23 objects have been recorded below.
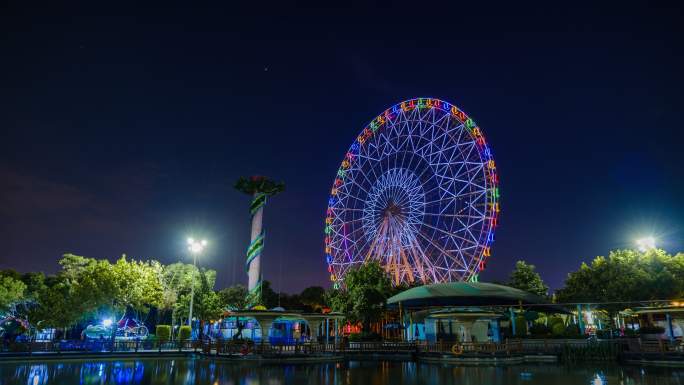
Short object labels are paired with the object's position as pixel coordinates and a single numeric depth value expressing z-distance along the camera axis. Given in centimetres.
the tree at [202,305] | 5700
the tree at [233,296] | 6634
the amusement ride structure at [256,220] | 5888
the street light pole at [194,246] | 3947
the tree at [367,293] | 4275
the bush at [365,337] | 4097
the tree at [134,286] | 4047
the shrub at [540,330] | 3654
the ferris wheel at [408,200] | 3981
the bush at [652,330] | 3362
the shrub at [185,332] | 4429
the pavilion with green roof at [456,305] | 3741
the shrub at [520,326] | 4204
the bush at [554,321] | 4088
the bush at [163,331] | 4462
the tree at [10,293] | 4275
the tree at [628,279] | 3956
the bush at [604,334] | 3488
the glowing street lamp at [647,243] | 4247
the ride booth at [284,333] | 3428
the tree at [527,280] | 5819
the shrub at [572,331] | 3323
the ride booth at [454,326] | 3291
